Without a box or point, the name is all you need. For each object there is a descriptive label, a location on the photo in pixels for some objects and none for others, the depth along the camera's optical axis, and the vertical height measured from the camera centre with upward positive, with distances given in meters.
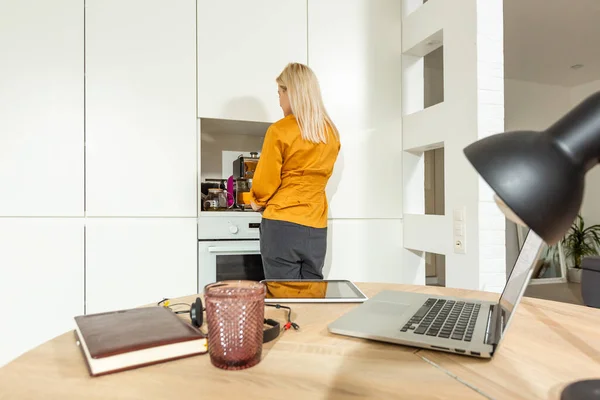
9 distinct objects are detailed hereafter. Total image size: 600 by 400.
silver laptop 0.59 -0.21
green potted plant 5.19 -0.56
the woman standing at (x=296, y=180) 1.83 +0.11
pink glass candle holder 0.53 -0.17
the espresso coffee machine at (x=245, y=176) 2.49 +0.17
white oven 2.20 -0.24
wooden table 0.47 -0.22
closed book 0.52 -0.19
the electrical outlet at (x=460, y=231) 2.00 -0.14
